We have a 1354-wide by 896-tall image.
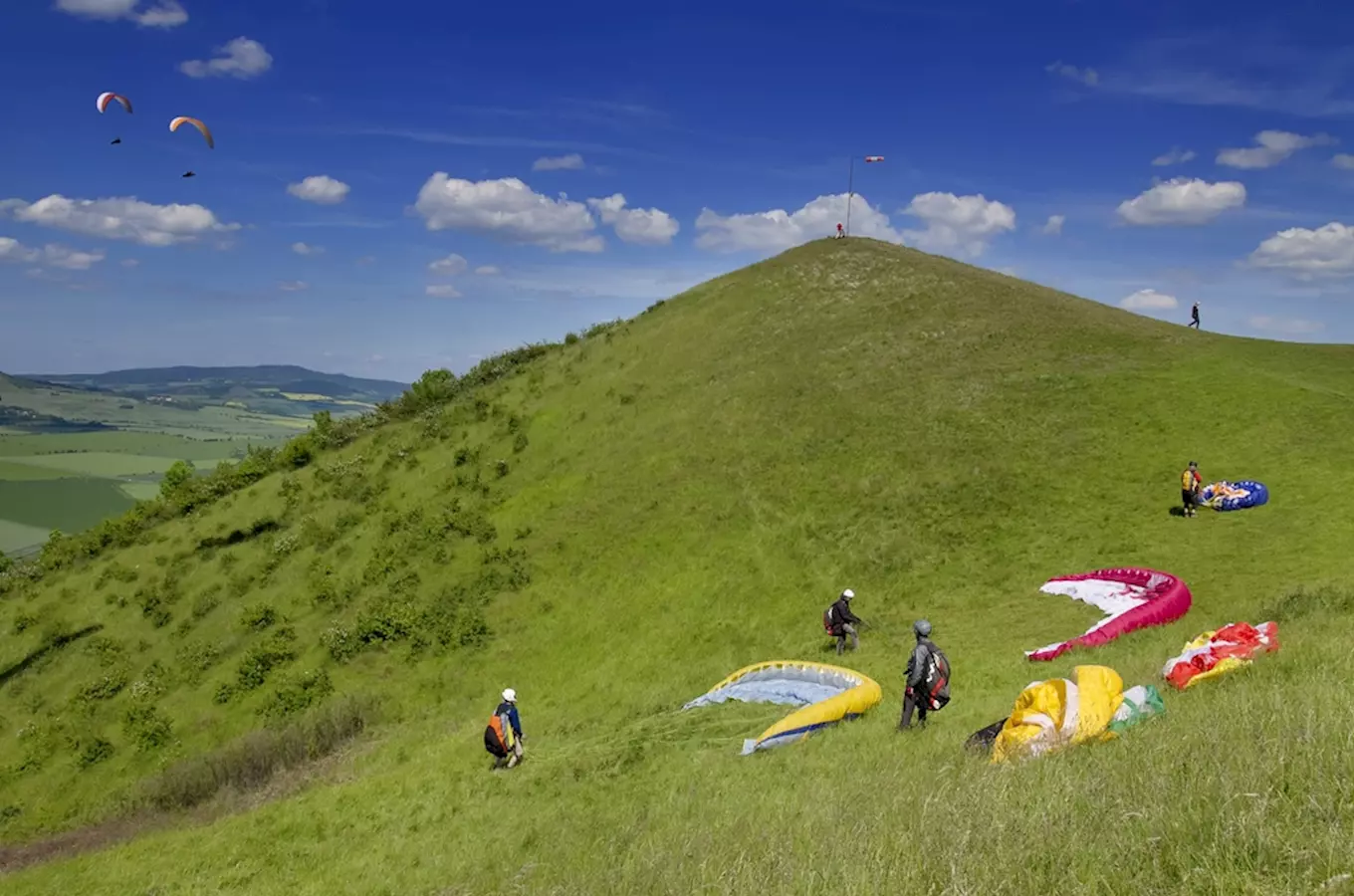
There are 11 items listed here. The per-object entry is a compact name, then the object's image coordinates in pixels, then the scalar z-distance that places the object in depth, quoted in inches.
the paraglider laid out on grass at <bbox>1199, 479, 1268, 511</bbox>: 1005.8
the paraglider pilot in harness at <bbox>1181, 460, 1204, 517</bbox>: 1016.9
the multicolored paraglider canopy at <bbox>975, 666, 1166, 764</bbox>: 395.2
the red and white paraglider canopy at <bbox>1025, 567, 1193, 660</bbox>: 722.8
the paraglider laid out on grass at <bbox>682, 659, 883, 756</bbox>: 620.7
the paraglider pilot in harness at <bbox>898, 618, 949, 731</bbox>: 535.2
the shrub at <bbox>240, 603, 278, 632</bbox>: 1461.6
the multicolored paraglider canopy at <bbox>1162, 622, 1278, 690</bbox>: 480.4
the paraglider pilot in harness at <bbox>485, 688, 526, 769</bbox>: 764.6
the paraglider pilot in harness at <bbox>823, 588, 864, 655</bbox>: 880.3
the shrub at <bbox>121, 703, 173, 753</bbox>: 1210.0
